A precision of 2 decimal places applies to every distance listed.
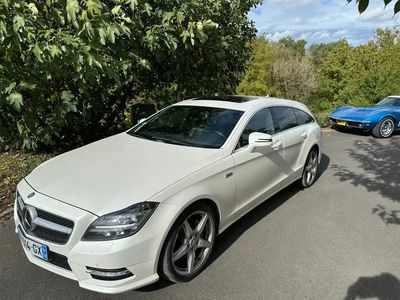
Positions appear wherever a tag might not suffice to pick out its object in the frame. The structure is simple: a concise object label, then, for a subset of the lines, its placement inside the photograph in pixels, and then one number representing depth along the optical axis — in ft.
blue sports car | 33.19
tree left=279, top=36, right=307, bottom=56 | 174.19
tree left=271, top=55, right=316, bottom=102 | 113.91
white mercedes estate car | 8.98
